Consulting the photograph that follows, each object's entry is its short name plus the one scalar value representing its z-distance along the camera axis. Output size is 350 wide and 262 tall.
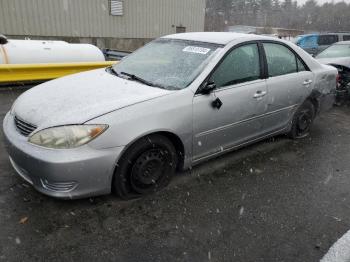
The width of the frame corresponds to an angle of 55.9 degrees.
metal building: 12.64
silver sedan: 2.73
